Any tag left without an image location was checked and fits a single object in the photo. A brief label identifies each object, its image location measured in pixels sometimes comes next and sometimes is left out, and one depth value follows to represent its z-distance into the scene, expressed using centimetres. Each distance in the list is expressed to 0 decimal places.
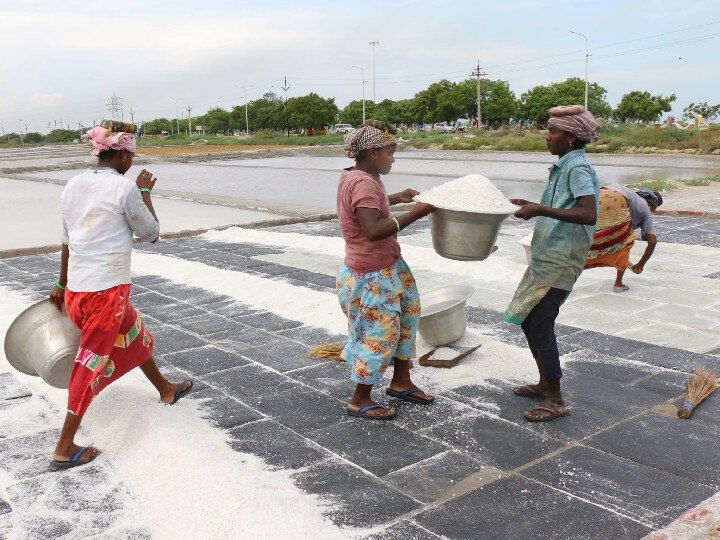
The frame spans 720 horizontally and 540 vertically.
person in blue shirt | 336
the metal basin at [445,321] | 461
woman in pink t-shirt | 336
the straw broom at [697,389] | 364
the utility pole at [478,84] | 6384
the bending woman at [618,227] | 595
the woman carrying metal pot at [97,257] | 324
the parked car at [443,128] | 7405
